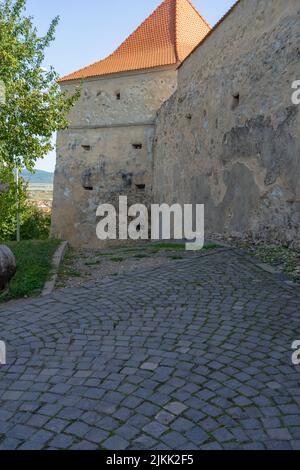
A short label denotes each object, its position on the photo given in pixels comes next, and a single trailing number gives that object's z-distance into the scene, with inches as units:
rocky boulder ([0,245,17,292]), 207.0
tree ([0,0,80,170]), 331.9
